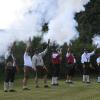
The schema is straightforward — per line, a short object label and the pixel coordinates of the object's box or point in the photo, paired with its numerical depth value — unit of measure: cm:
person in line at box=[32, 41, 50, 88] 1779
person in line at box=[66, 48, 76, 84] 1967
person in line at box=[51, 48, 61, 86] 1907
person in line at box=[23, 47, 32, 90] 1676
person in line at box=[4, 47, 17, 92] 1654
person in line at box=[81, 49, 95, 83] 2038
